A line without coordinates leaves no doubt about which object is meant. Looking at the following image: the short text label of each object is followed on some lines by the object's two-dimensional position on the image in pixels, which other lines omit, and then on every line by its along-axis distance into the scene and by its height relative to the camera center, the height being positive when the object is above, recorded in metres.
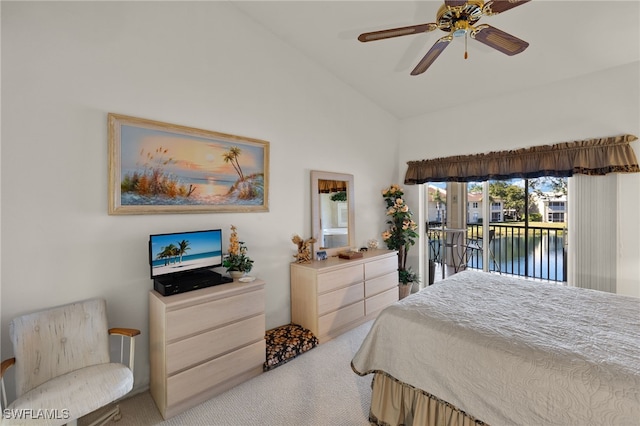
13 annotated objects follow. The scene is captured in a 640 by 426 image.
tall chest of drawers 1.90 -0.98
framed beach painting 2.09 +0.37
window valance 2.75 +0.57
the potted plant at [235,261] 2.49 -0.45
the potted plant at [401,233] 4.14 -0.33
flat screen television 2.12 -0.33
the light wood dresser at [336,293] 2.89 -0.93
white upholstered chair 1.42 -0.95
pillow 2.48 -1.28
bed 1.16 -0.73
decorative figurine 3.16 -0.48
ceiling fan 1.57 +1.17
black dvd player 2.06 -0.56
